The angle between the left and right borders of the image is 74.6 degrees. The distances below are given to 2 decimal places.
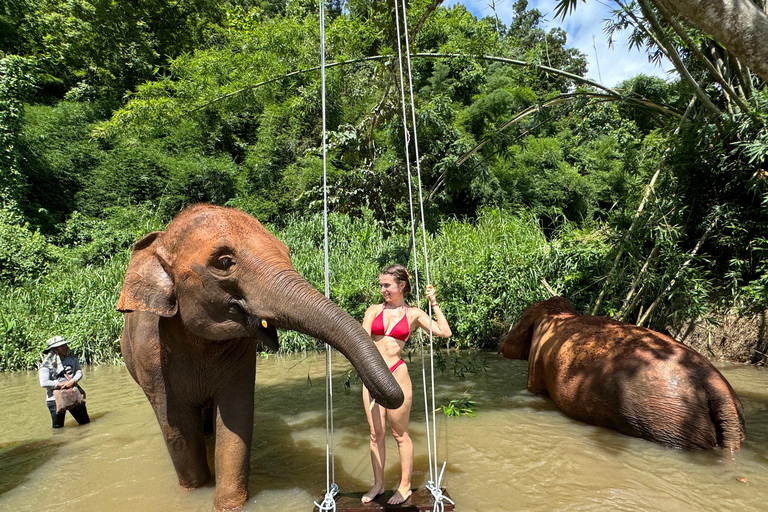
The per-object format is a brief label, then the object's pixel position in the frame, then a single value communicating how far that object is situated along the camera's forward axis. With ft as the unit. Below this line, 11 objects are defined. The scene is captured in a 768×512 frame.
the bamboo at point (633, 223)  22.08
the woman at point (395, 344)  10.21
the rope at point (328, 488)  9.64
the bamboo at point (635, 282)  21.61
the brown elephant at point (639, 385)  12.35
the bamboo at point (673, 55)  17.63
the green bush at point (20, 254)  43.55
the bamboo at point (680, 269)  20.62
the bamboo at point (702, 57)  16.24
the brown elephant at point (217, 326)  8.81
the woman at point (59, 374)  18.15
